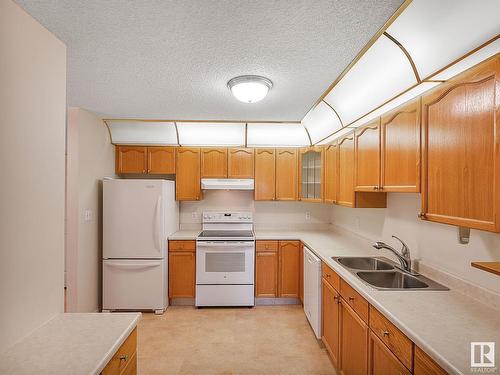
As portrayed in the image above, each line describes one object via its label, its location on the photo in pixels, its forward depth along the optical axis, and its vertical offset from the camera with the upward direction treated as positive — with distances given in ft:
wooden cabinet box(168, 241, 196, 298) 12.02 -3.51
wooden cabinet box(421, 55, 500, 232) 3.80 +0.62
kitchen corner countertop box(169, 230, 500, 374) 3.62 -2.07
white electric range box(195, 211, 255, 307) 11.83 -3.46
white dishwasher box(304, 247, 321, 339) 8.89 -3.41
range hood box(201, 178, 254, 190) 12.80 +0.22
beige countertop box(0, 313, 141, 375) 3.43 -2.18
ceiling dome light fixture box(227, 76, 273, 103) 7.31 +2.68
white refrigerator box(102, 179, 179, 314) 11.24 -2.26
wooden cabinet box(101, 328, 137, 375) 3.92 -2.57
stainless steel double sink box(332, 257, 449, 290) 6.42 -2.17
